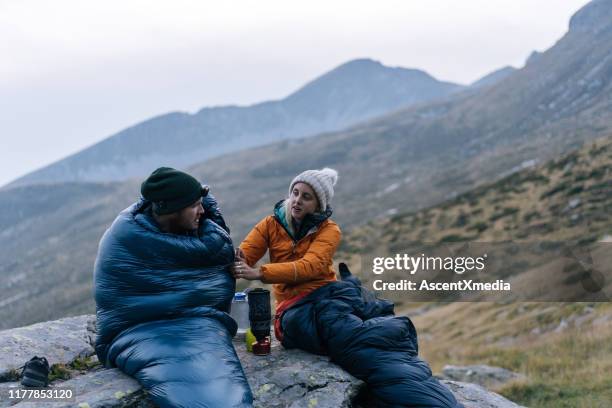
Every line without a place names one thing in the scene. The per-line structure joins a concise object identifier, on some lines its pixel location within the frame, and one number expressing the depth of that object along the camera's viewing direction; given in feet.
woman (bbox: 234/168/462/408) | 18.62
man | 16.62
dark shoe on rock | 17.39
